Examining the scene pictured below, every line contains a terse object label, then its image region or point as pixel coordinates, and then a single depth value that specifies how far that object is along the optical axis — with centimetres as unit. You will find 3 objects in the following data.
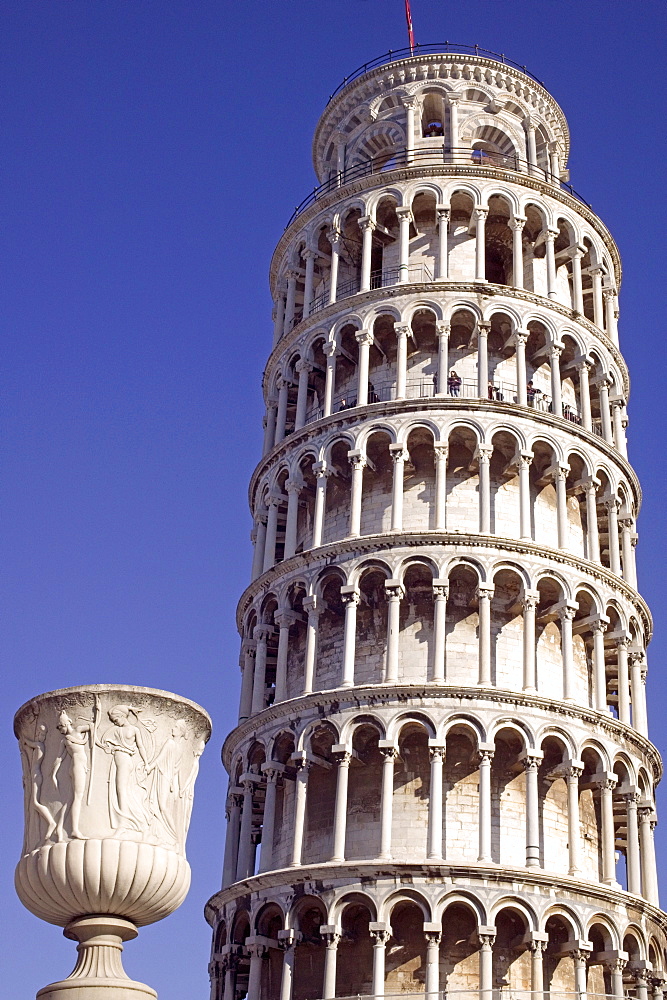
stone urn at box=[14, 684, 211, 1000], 1427
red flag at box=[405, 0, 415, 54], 4819
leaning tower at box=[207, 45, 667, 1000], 3025
